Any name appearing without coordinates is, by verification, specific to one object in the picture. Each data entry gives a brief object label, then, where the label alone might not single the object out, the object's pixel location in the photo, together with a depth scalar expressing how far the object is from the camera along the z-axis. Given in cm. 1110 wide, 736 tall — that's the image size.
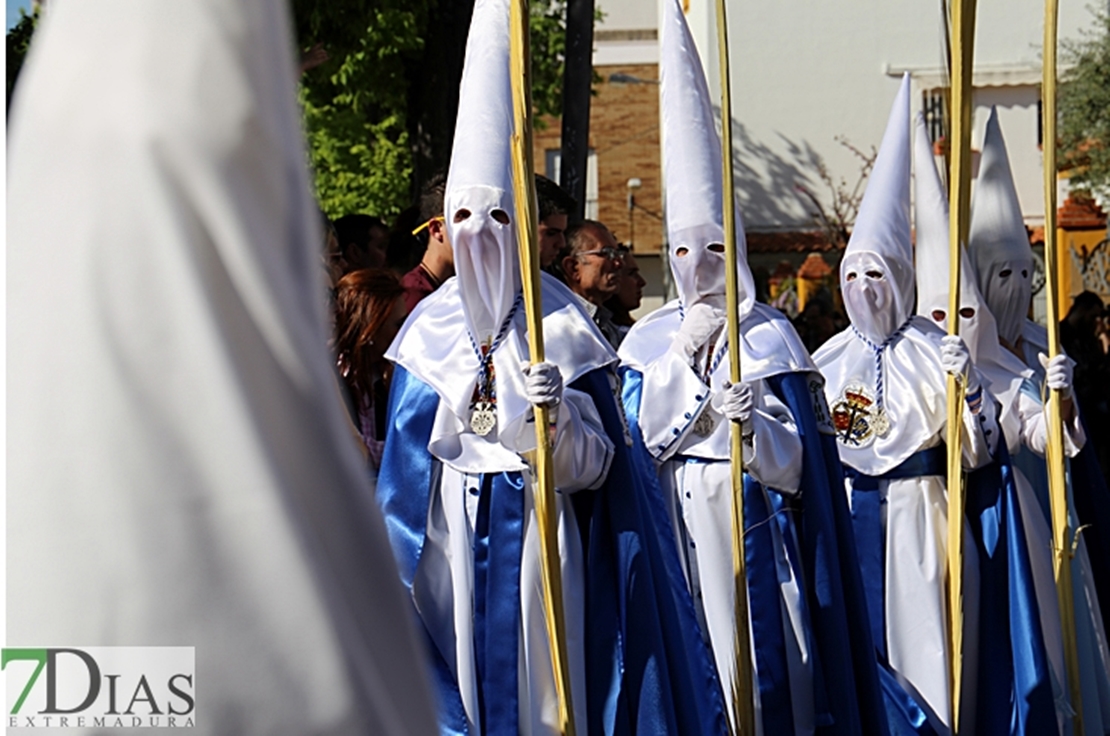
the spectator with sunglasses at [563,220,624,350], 1142
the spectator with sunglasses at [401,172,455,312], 962
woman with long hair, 934
